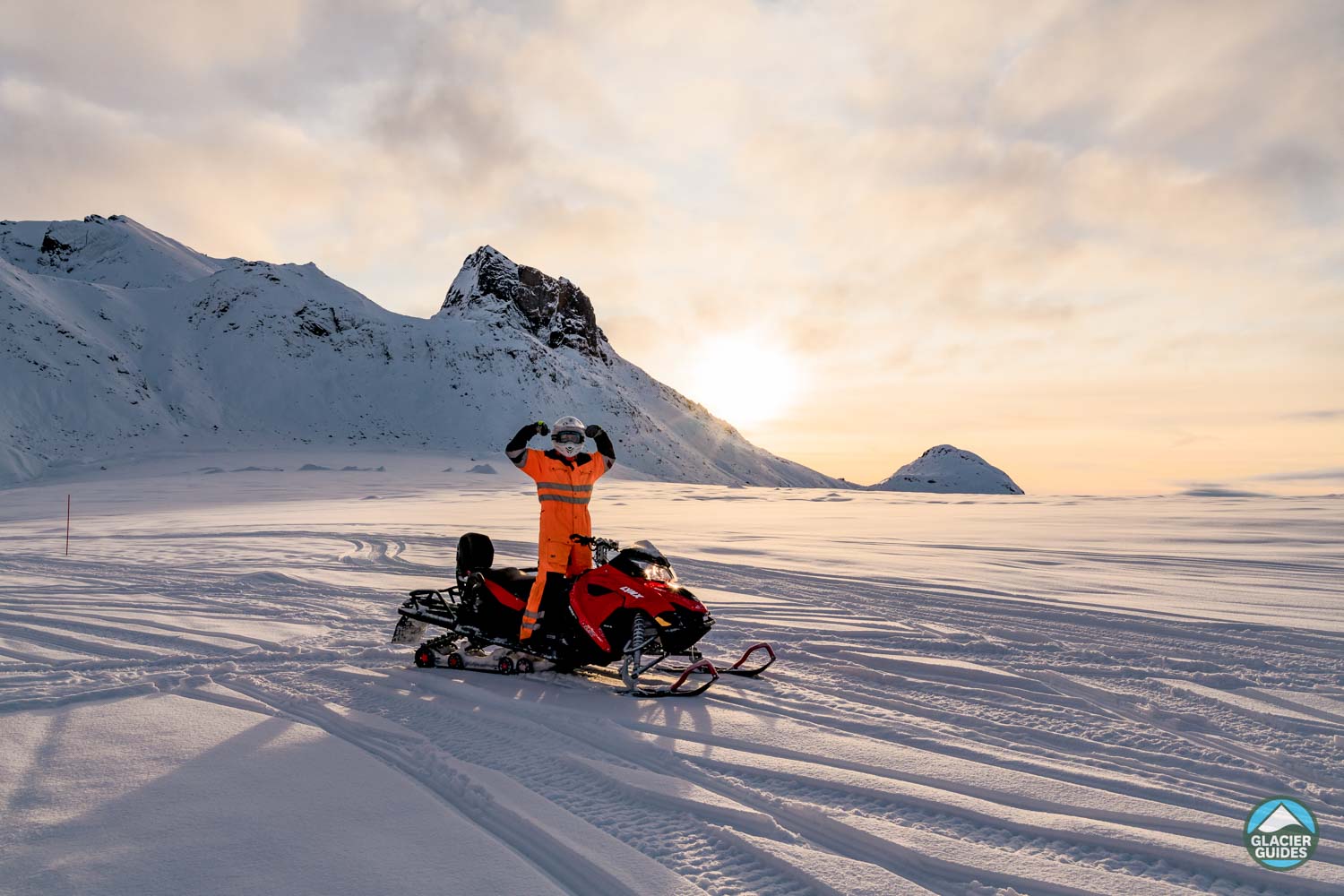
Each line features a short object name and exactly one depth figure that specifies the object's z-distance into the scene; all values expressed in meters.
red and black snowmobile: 5.63
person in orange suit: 6.16
